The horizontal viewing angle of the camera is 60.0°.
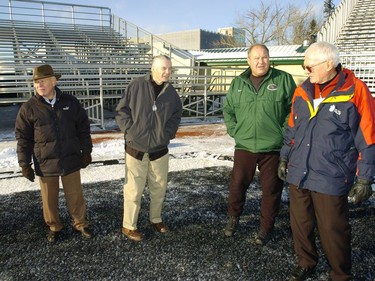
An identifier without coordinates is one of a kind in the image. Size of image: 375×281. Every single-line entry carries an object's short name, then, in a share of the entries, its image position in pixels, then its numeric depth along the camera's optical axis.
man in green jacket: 3.01
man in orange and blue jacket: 2.22
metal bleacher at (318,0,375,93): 12.46
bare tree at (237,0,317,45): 36.59
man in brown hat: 2.96
